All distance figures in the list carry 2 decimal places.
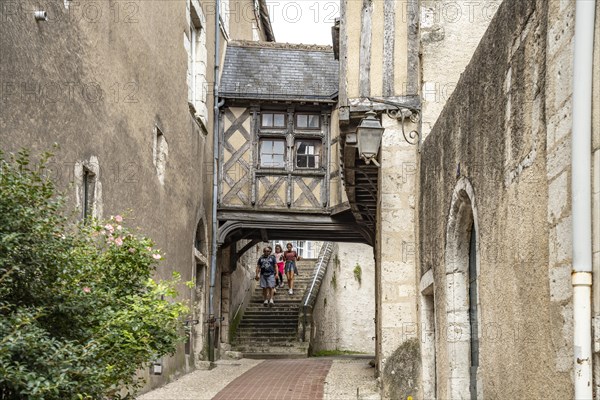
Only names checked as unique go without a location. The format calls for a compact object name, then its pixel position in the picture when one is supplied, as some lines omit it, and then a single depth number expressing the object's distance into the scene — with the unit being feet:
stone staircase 56.13
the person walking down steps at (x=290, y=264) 66.54
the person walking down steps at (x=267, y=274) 61.82
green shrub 13.65
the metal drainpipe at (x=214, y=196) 49.21
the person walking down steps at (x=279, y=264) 71.04
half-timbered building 51.29
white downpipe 10.55
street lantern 28.60
